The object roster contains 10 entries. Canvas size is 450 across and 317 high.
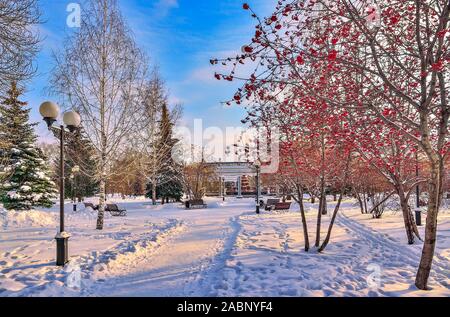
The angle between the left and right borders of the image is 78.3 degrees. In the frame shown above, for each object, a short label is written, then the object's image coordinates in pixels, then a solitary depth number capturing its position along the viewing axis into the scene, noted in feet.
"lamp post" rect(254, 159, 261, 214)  51.85
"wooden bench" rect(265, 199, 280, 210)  70.49
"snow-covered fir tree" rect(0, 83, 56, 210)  70.85
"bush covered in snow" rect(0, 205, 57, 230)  45.13
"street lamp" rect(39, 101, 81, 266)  21.22
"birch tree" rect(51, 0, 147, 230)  39.14
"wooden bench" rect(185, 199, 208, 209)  77.77
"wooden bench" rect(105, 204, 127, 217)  60.95
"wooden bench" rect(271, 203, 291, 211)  64.39
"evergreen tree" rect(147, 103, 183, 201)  95.40
